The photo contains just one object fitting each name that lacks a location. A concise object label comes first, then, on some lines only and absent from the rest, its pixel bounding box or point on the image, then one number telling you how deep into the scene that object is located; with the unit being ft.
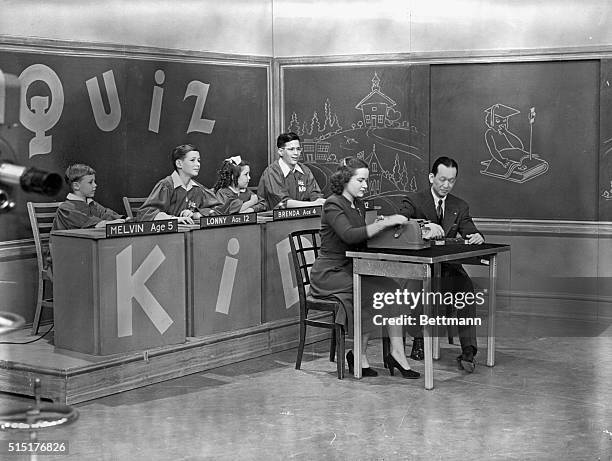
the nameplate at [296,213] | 22.94
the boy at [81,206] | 21.80
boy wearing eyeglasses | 25.55
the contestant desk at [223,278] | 20.85
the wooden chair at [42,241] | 21.76
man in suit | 20.70
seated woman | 19.63
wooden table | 18.54
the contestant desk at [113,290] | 18.89
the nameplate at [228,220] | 21.02
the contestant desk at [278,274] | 22.54
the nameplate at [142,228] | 19.10
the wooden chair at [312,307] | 19.94
